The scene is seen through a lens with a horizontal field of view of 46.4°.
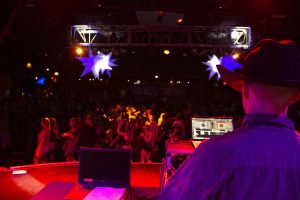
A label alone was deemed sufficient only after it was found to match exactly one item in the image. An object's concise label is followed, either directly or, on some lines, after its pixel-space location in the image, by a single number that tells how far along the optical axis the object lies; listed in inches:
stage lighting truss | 382.6
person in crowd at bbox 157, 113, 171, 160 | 331.8
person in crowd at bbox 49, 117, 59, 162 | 272.9
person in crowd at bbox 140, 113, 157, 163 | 294.4
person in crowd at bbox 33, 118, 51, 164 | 246.1
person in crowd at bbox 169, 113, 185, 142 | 297.7
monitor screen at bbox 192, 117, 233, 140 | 132.2
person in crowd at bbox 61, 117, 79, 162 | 265.3
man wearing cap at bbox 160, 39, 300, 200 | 36.4
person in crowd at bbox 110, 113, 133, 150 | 306.0
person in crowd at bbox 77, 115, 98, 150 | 246.4
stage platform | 96.5
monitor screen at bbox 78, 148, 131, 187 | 94.1
